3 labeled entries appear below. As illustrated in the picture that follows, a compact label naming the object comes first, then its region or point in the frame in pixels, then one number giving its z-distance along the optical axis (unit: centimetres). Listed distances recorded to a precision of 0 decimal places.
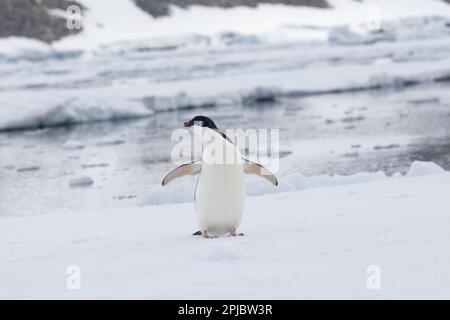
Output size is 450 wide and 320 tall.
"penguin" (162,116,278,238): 768
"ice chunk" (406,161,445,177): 1250
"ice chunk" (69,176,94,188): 1731
